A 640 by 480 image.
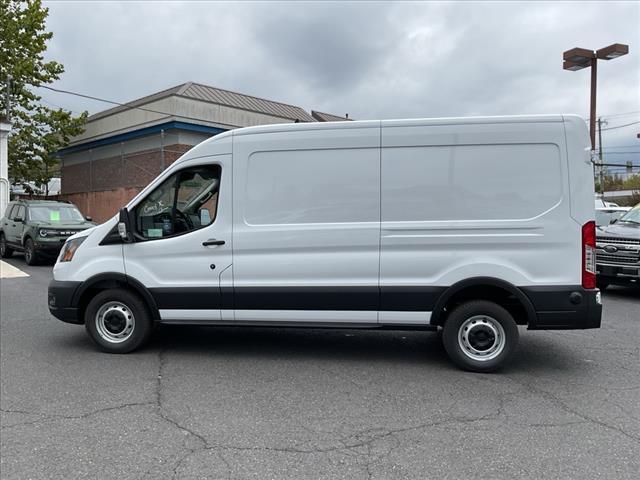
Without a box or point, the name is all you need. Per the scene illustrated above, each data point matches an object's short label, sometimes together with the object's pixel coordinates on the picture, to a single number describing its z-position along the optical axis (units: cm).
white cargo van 490
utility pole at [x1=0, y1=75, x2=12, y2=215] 2059
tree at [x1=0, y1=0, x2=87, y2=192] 2372
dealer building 2370
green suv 1391
